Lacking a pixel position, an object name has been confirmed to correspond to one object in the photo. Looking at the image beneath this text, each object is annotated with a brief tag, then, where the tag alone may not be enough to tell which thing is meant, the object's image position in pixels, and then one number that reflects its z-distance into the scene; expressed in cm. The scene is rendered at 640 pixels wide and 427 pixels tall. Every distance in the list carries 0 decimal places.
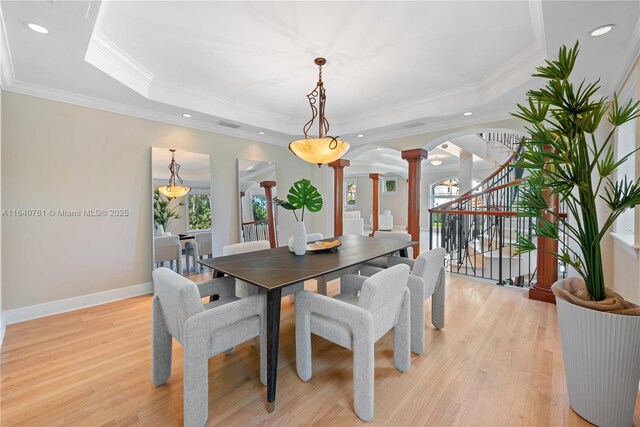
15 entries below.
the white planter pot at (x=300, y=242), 247
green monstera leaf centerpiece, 264
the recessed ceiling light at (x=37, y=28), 188
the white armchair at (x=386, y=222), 1152
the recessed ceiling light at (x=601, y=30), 174
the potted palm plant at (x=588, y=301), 137
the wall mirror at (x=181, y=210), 369
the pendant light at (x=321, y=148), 252
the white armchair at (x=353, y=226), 894
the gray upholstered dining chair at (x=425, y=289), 208
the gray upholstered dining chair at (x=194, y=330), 141
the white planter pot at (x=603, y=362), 135
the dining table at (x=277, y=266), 158
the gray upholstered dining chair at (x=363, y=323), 151
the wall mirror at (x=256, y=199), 462
